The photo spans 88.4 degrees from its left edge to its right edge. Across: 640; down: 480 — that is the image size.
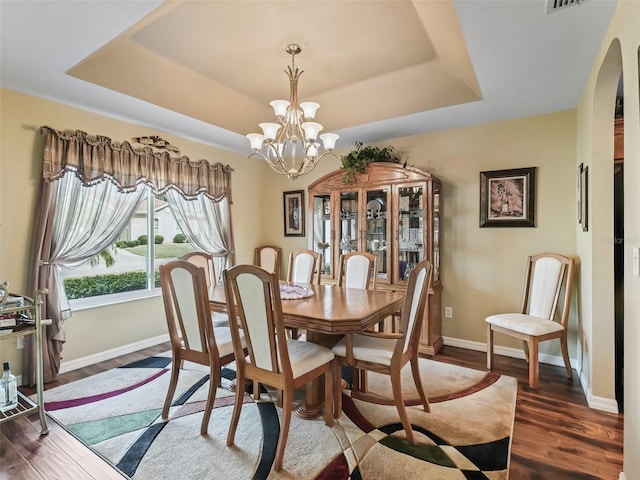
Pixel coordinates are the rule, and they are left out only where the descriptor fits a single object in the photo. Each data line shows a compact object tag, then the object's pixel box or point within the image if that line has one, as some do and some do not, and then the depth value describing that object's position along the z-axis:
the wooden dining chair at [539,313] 2.65
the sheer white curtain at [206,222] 3.99
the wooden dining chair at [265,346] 1.75
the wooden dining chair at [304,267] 3.47
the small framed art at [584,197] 2.54
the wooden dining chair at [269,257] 4.88
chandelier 2.36
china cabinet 3.46
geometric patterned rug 1.74
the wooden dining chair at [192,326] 2.04
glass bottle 2.05
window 3.25
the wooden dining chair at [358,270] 3.16
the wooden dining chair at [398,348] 1.97
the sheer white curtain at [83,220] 2.91
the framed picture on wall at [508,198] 3.24
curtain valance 2.86
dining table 1.91
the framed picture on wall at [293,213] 4.80
